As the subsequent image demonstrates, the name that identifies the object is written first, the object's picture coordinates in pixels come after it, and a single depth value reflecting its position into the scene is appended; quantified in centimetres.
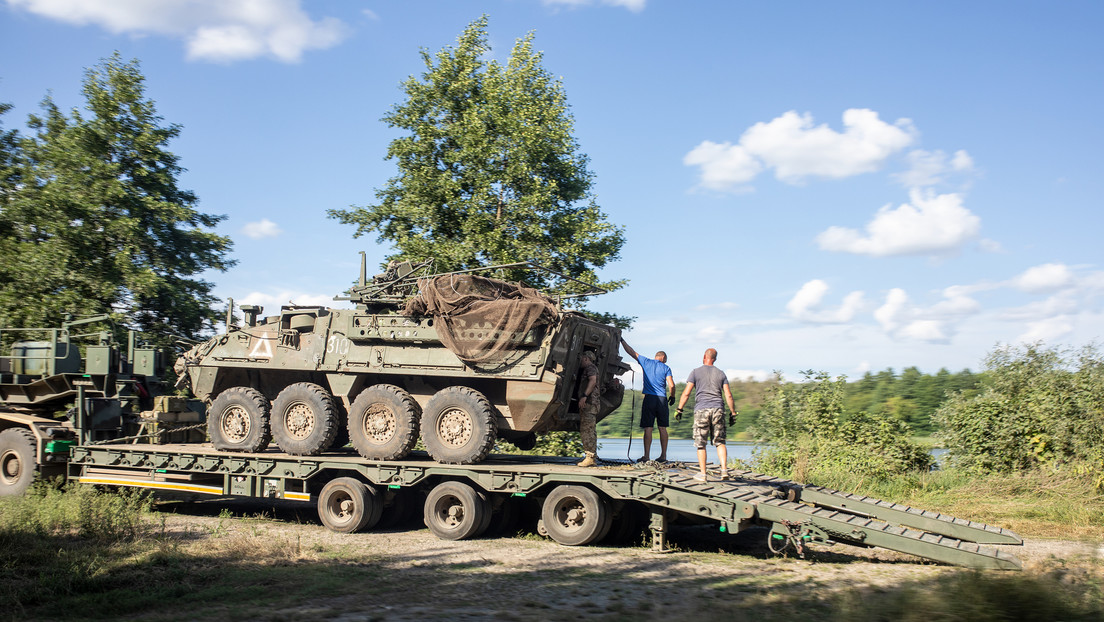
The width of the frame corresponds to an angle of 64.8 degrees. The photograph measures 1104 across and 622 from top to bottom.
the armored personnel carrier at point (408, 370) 1202
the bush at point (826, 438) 1795
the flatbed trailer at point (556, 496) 1016
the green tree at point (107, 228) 2070
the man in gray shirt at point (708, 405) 1170
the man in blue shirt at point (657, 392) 1344
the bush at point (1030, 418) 1586
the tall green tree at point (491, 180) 2225
